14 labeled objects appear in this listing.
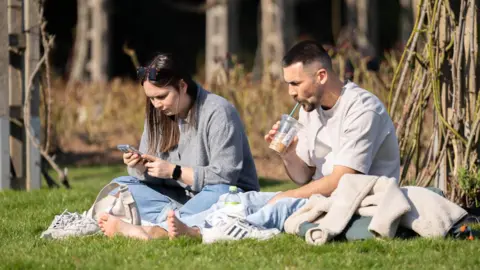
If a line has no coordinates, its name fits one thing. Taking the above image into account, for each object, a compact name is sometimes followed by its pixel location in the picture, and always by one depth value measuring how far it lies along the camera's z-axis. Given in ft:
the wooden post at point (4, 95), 50.21
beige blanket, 31.99
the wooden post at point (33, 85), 51.34
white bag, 36.22
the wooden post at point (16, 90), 51.26
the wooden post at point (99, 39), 117.19
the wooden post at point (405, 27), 107.41
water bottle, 34.91
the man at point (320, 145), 33.83
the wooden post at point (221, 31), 122.52
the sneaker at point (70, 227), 36.01
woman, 36.88
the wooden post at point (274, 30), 91.56
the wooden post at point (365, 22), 114.17
